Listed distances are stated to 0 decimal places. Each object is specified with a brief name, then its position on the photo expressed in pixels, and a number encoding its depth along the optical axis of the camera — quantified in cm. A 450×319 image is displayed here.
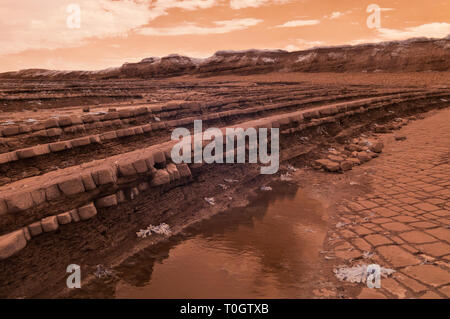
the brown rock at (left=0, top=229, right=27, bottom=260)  273
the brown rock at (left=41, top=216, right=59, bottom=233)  313
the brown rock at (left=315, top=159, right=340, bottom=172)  622
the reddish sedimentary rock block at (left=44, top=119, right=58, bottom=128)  573
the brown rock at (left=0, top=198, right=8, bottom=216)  292
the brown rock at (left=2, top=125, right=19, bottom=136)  526
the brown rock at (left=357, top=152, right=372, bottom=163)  668
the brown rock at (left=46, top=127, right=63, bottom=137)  561
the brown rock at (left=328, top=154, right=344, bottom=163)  671
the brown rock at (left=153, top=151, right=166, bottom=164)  448
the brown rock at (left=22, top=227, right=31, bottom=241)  299
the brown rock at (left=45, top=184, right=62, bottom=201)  328
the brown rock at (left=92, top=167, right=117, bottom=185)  363
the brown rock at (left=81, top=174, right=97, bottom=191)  352
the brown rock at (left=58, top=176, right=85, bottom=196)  338
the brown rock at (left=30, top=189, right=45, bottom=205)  317
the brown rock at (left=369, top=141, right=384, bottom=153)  719
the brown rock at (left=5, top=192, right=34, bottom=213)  298
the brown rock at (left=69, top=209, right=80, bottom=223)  335
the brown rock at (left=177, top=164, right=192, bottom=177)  473
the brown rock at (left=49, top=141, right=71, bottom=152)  493
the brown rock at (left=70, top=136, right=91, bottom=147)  520
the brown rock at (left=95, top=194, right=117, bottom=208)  367
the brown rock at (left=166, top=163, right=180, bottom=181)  454
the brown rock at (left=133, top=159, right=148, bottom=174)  409
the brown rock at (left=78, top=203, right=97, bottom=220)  344
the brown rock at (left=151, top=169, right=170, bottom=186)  431
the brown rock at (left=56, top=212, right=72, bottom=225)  326
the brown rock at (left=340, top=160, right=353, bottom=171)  627
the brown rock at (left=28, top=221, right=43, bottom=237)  306
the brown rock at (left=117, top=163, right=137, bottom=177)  394
